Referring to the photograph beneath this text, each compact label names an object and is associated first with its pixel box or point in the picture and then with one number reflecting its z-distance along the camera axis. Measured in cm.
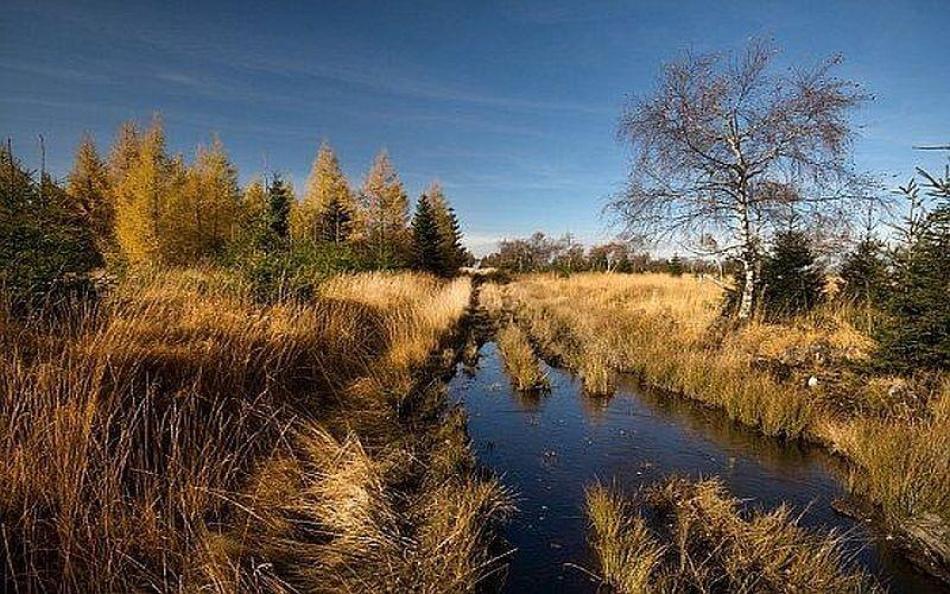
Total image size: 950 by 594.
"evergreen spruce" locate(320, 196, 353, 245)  2500
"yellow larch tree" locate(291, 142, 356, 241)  2917
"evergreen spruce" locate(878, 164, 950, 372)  657
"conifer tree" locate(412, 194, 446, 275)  3106
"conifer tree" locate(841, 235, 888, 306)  1105
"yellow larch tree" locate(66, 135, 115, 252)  2625
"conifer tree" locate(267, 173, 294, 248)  2497
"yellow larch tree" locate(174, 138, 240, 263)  2427
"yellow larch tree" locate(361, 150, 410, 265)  3148
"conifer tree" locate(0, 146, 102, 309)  453
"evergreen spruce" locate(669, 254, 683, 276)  3893
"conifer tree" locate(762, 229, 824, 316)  1277
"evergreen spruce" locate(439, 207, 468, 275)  3609
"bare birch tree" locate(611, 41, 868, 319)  1157
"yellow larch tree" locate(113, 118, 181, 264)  2286
